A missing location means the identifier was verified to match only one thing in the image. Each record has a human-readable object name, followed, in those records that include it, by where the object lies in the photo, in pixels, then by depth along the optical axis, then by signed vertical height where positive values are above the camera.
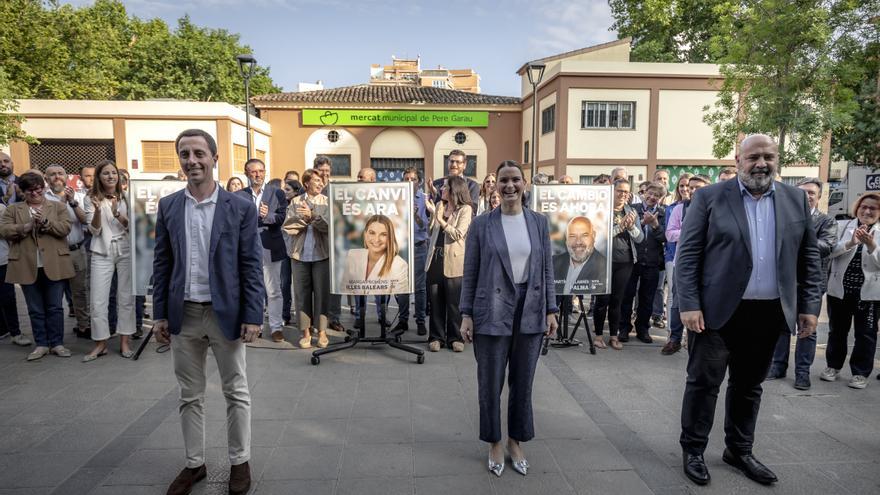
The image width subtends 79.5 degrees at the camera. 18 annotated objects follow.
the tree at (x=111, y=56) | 23.92 +8.01
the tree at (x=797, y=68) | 12.00 +3.29
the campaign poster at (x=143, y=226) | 5.89 -0.27
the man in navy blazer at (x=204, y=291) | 3.09 -0.52
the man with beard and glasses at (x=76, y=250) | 6.43 -0.60
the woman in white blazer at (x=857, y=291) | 4.95 -0.81
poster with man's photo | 6.18 -0.33
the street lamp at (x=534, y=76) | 13.21 +3.26
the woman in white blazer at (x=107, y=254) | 5.73 -0.58
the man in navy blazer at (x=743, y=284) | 3.22 -0.49
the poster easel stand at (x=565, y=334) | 6.37 -1.60
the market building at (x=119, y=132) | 21.95 +2.92
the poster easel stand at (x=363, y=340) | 5.64 -1.56
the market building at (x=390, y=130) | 26.92 +3.80
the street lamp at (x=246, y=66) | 13.48 +3.58
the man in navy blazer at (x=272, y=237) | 6.55 -0.43
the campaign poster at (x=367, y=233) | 5.74 -0.32
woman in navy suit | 3.38 -0.65
